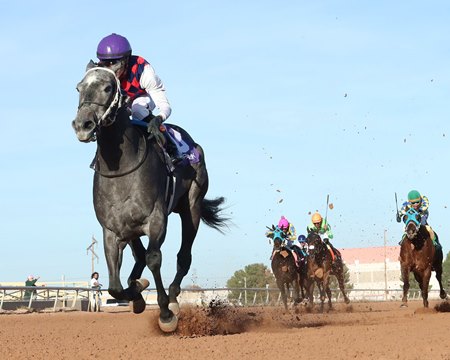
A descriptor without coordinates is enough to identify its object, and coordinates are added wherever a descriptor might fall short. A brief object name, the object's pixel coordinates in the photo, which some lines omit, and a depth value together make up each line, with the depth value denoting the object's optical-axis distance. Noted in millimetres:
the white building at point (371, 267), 122562
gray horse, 9633
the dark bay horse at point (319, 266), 24078
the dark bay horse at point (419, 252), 18344
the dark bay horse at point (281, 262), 24781
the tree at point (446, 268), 100744
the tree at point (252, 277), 84312
